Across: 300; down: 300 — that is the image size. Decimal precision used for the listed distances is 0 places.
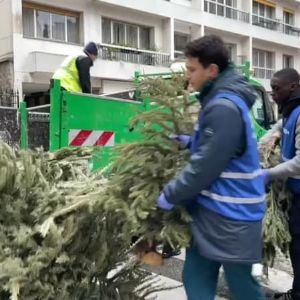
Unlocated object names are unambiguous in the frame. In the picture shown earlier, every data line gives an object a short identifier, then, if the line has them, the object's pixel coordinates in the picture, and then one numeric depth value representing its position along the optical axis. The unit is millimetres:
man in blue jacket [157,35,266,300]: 2557
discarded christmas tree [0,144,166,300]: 2824
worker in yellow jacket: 6121
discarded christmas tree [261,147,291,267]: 3982
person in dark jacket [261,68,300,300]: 3789
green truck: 4961
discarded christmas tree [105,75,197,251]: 2717
